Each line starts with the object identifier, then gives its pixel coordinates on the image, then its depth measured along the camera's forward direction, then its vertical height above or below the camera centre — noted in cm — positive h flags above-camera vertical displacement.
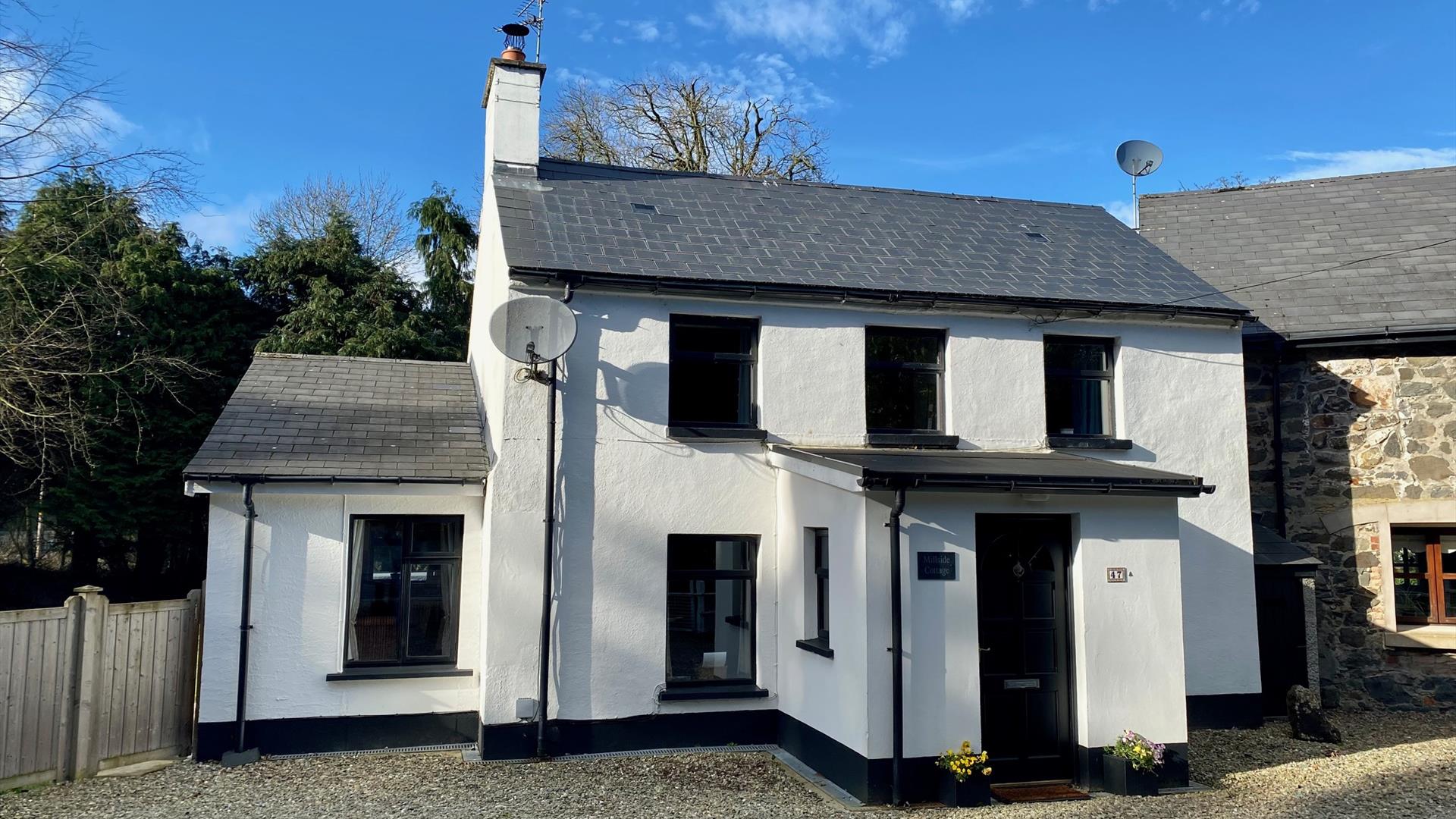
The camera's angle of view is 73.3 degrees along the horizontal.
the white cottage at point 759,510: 871 +25
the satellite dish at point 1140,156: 1795 +695
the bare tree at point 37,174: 930 +365
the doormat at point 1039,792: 834 -219
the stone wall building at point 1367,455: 1267 +112
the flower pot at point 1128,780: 845 -209
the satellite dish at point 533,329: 953 +200
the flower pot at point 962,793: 812 -212
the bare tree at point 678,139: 2830 +1152
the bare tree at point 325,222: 2627 +844
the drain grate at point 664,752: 973 -220
